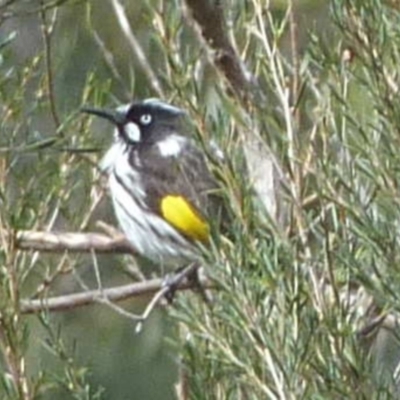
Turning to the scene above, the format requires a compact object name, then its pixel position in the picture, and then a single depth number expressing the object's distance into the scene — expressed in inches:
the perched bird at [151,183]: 313.6
